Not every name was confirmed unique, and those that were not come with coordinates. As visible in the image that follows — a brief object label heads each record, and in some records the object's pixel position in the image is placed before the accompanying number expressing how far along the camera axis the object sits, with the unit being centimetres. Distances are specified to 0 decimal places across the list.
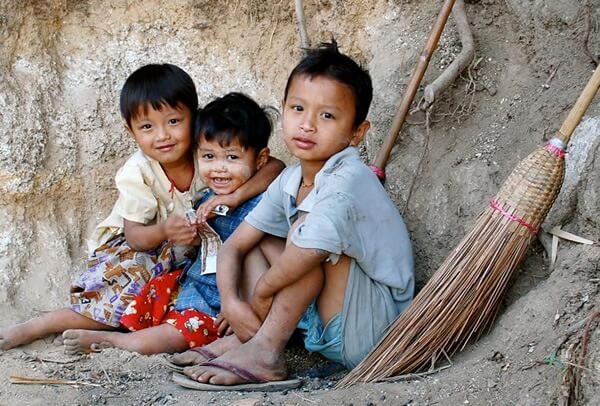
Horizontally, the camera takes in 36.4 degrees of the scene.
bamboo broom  249
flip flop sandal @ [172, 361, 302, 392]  259
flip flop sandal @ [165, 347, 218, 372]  281
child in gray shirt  257
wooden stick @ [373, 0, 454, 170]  314
